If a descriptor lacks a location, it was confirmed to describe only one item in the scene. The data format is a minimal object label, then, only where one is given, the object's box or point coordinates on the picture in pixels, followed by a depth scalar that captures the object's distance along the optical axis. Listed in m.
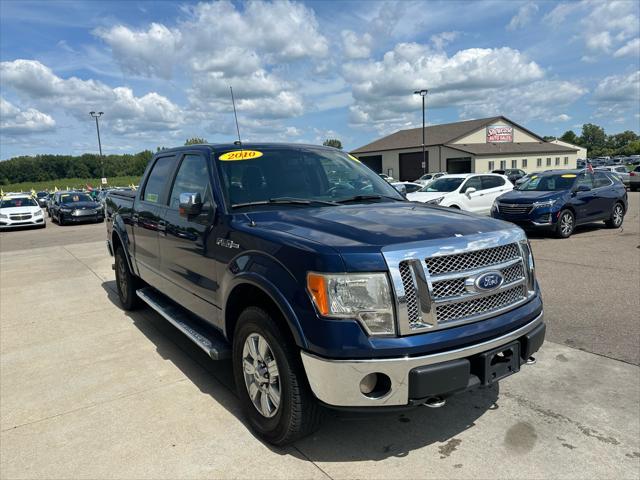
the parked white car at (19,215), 19.56
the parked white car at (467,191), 14.05
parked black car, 20.84
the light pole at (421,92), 42.49
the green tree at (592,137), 134.88
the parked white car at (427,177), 36.94
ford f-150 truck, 2.44
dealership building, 53.62
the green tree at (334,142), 120.88
